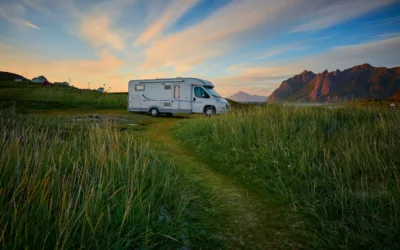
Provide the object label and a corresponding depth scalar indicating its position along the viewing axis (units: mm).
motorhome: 19625
